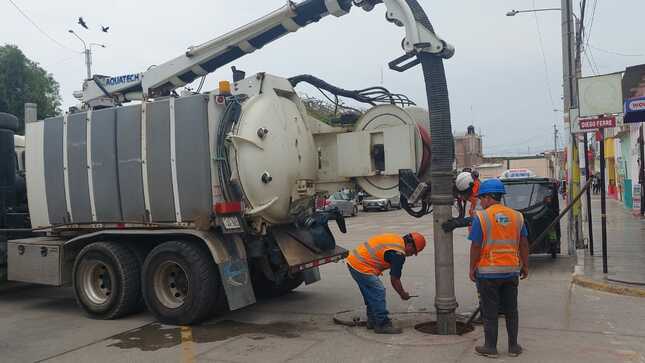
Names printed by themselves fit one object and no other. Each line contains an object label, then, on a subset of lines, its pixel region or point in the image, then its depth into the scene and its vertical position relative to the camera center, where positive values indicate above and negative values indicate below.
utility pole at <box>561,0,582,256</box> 13.46 +1.63
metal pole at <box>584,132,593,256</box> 12.09 -0.59
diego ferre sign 10.89 +0.93
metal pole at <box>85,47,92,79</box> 30.15 +6.68
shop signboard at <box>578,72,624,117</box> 10.70 +1.41
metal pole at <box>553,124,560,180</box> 63.54 +0.84
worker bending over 6.82 -0.96
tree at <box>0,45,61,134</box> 28.92 +5.54
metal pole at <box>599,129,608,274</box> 10.01 -0.55
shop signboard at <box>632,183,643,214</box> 22.02 -0.99
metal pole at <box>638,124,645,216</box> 17.72 +0.31
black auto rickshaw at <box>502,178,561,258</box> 11.99 -0.58
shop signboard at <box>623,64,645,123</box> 15.86 +2.41
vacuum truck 7.62 +0.13
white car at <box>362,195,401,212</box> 34.46 -1.31
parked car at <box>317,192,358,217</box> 30.06 -1.05
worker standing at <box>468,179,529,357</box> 5.89 -0.87
